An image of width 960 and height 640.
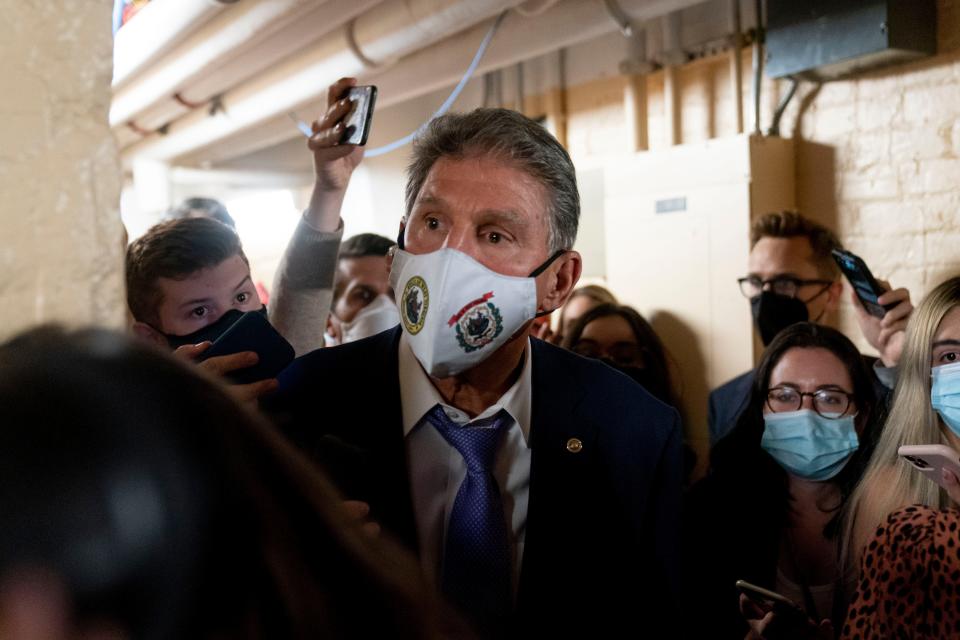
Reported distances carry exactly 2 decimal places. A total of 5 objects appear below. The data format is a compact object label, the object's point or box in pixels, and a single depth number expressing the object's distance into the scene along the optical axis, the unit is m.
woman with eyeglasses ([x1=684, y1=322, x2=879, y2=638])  2.08
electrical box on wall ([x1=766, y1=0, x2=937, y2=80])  3.18
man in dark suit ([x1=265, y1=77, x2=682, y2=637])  1.35
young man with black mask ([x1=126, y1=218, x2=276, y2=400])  1.46
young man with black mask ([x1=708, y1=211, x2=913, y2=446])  2.94
